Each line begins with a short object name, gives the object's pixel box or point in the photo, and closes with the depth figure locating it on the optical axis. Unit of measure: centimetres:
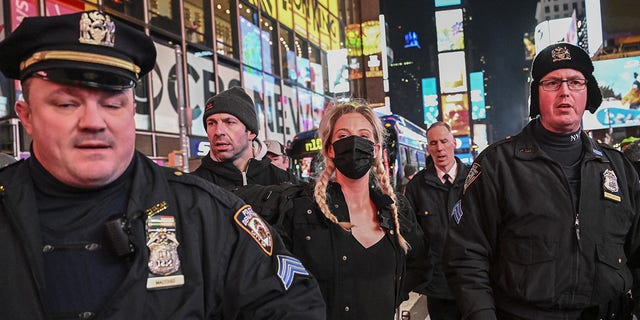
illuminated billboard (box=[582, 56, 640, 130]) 3425
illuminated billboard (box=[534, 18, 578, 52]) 6750
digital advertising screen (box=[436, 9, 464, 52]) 8662
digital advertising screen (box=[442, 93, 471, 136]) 7762
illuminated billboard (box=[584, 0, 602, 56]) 3528
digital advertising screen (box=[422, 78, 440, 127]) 8762
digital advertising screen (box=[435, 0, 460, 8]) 9438
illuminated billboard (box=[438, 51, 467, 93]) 8031
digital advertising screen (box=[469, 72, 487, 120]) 10119
